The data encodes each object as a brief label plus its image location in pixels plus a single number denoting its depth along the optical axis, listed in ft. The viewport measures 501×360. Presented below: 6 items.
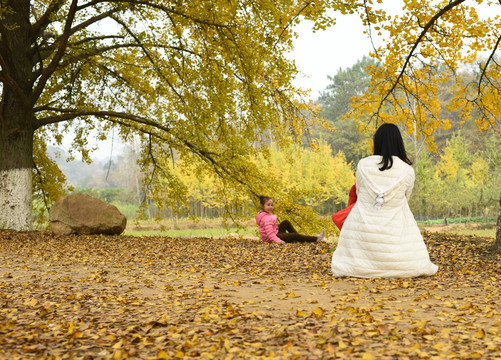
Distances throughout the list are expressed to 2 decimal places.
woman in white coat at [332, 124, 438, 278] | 17.51
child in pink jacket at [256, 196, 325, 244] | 30.17
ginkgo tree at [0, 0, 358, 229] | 32.91
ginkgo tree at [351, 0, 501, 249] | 25.75
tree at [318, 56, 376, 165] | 137.18
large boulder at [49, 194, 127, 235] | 38.32
